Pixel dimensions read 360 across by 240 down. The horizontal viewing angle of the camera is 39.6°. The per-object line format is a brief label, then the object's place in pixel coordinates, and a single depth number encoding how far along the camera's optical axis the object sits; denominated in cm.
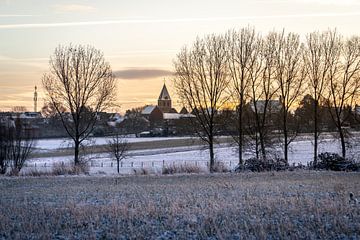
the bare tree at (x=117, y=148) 5868
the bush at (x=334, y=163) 3528
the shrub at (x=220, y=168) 3727
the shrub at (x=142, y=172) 3658
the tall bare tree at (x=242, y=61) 4503
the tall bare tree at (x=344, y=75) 4731
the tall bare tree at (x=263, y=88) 4538
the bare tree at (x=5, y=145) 4728
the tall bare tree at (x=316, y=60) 4738
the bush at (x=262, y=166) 3597
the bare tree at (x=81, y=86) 4841
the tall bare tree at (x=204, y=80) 4541
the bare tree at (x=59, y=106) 4943
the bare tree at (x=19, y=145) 4894
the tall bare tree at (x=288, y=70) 4641
